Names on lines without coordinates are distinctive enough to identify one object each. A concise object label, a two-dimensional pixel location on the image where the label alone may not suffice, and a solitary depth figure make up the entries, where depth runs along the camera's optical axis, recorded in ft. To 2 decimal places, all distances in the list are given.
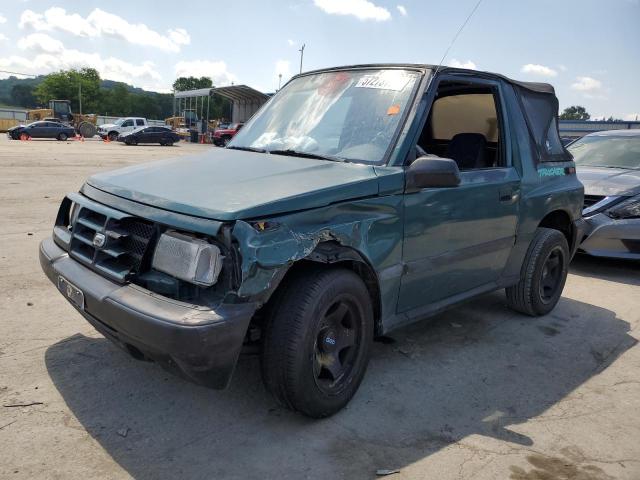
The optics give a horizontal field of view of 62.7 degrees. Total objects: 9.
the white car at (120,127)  122.60
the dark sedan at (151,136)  107.52
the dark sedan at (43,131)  105.29
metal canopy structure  132.87
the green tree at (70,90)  288.51
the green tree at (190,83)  408.67
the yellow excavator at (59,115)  146.72
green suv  7.92
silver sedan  19.99
